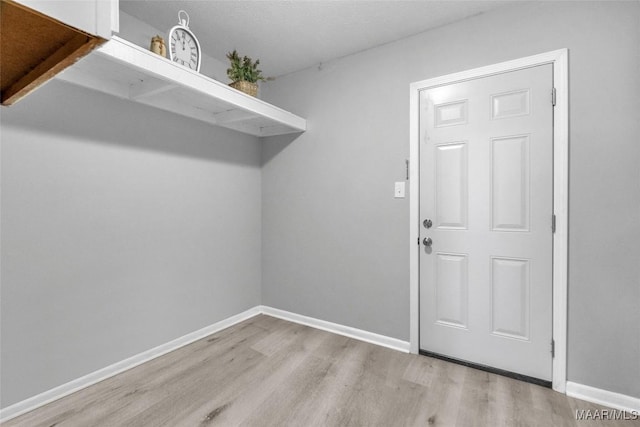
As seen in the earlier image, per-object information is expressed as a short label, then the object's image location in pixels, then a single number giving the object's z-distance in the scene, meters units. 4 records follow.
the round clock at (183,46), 1.89
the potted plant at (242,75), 2.30
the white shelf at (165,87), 1.56
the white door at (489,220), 1.89
